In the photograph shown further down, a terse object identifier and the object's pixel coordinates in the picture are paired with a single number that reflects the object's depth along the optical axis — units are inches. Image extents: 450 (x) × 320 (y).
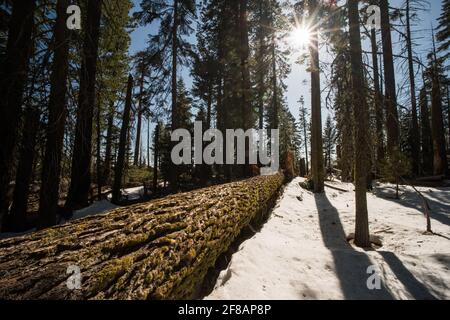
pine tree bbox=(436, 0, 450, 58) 738.8
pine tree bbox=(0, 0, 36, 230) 150.7
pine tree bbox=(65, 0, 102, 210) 260.3
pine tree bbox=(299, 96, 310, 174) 1957.4
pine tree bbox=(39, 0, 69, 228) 160.4
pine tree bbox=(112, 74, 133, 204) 457.3
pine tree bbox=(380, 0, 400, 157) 350.8
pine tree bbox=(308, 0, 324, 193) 408.5
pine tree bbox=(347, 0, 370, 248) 185.9
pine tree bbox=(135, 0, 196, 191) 494.3
